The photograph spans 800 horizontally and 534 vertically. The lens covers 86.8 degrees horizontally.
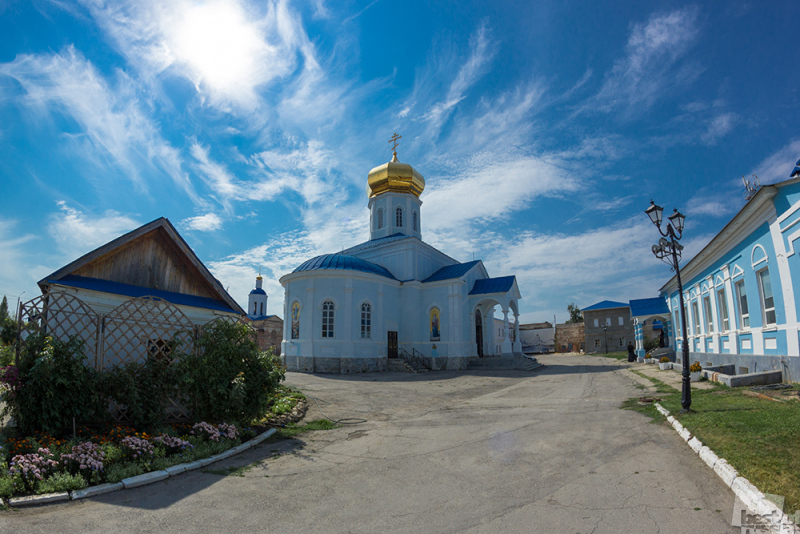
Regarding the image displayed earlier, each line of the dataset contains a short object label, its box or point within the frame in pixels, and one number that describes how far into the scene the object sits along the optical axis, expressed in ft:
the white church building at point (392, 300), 78.84
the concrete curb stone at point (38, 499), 15.28
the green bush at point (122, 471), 17.75
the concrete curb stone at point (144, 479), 17.58
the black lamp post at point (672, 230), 31.73
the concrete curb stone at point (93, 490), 16.19
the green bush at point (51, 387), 20.63
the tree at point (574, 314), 266.36
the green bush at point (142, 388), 23.32
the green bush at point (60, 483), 16.26
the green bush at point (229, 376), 25.72
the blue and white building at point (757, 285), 33.09
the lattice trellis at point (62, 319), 22.11
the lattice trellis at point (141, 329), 25.70
